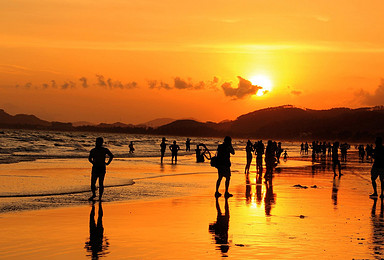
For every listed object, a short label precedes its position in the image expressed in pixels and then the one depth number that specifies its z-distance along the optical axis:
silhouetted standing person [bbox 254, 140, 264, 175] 31.08
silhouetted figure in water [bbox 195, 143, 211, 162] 45.88
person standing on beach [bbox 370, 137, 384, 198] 19.94
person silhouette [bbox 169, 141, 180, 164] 43.92
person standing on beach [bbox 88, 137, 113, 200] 17.67
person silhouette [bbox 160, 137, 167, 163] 42.52
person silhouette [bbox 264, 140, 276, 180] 27.64
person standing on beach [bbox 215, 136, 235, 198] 19.31
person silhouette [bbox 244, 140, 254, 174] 32.01
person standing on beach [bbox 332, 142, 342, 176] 30.64
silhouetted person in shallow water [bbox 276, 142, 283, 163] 42.78
